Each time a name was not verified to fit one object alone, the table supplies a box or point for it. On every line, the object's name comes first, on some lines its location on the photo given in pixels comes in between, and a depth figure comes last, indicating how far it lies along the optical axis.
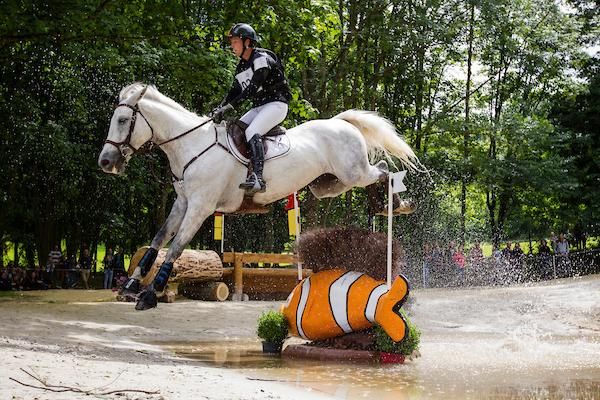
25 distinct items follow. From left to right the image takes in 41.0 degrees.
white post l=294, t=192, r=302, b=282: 8.98
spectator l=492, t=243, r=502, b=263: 24.86
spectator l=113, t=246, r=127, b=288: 20.45
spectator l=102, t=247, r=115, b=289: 19.67
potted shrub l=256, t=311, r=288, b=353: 8.41
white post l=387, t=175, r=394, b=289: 7.76
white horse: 7.98
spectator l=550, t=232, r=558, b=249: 25.39
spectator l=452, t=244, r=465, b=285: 23.39
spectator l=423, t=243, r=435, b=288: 22.75
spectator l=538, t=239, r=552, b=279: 24.23
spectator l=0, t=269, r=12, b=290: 17.98
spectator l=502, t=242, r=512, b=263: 25.00
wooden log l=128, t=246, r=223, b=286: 14.67
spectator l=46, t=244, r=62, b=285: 18.95
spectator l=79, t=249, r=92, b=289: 19.95
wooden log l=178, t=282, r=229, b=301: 15.88
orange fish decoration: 7.64
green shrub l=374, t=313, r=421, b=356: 7.64
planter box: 7.66
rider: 8.12
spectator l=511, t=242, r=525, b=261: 25.11
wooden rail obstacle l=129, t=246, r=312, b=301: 15.21
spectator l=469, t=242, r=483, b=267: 23.80
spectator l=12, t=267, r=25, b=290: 18.16
